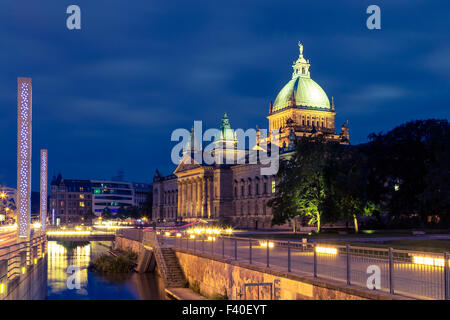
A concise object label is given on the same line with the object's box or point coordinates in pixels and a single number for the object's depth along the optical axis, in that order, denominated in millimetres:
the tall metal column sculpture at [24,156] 28750
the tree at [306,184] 59188
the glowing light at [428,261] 16731
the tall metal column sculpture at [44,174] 55406
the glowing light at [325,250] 23314
